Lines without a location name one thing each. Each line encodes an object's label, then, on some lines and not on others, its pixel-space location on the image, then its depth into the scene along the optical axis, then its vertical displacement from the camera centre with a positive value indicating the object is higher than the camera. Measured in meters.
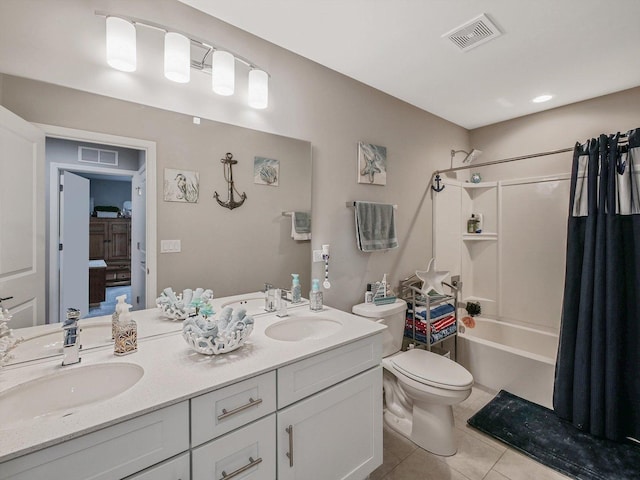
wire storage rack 2.24 -0.61
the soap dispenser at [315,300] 1.67 -0.34
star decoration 2.42 -0.32
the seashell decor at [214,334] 1.04 -0.34
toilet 1.68 -0.86
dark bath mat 1.60 -1.24
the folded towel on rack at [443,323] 2.26 -0.66
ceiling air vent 1.57 +1.16
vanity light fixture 1.24 +0.87
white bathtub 2.16 -0.97
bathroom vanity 0.70 -0.52
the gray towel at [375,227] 2.15 +0.10
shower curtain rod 2.27 +0.66
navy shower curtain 1.78 -0.41
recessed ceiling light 2.45 +1.20
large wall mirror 1.16 +0.29
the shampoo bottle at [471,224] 3.21 +0.17
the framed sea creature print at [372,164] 2.23 +0.59
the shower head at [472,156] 3.05 +0.88
